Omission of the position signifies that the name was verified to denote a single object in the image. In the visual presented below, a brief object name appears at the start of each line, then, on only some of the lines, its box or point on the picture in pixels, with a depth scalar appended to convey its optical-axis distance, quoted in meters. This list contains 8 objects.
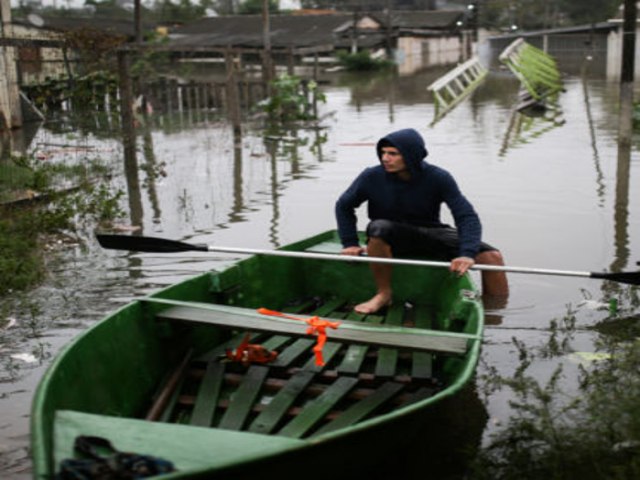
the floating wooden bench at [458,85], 21.22
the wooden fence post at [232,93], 16.12
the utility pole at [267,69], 19.77
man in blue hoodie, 5.55
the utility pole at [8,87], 16.92
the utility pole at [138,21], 28.62
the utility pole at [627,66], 12.85
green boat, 3.13
